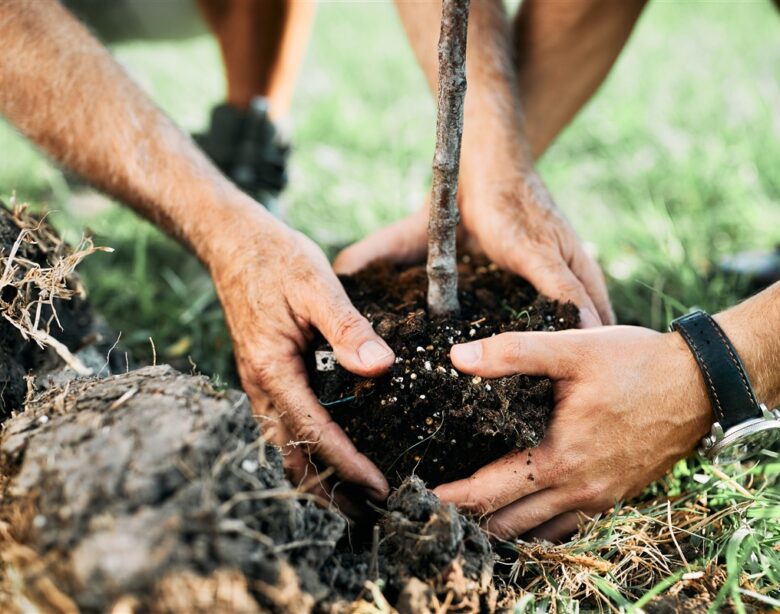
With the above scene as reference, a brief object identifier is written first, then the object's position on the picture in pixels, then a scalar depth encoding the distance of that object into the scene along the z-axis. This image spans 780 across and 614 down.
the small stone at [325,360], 0.47
